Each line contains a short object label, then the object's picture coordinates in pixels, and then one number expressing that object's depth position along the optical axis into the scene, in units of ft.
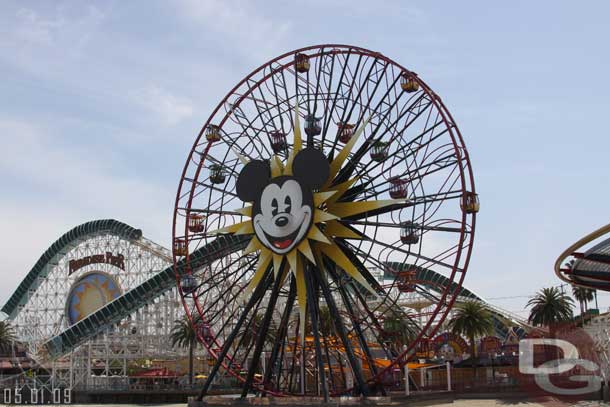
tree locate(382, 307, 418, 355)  161.64
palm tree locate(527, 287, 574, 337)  189.26
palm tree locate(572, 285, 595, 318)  221.46
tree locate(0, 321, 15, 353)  296.51
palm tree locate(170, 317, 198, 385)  202.39
